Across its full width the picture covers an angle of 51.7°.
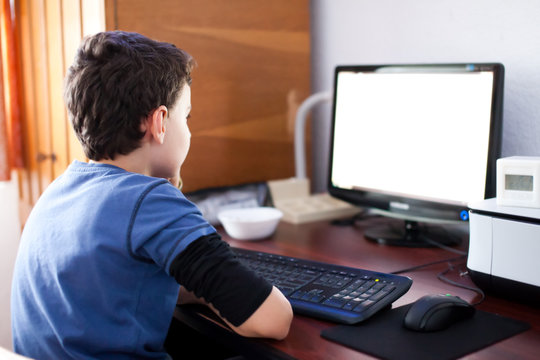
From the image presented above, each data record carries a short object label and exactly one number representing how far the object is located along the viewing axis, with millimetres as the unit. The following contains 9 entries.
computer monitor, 1102
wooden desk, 735
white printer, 850
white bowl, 1272
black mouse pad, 714
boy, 762
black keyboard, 827
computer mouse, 771
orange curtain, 1465
